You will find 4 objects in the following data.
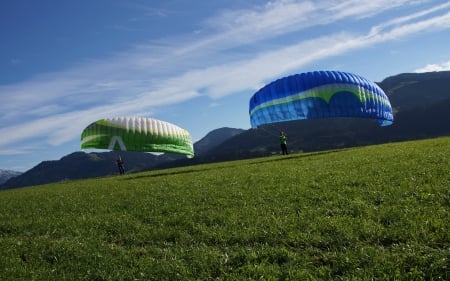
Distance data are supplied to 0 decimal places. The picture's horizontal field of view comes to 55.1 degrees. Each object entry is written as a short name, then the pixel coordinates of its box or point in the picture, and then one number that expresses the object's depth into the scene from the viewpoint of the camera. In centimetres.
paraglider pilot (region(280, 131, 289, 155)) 4495
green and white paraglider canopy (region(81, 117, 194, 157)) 5669
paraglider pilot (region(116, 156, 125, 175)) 5028
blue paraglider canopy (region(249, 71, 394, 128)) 4322
